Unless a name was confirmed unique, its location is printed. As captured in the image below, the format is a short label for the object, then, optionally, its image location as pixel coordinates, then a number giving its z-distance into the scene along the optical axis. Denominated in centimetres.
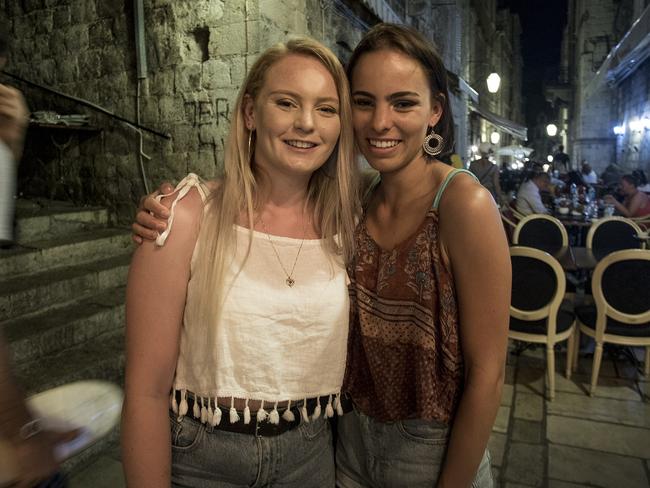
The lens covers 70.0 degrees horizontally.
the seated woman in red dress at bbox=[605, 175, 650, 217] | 719
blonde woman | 126
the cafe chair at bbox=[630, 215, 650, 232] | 661
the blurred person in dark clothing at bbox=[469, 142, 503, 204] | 958
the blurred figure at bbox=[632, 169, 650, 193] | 845
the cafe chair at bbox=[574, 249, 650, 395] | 365
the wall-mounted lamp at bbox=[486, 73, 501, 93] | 1427
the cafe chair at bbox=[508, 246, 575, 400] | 368
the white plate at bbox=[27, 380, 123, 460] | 120
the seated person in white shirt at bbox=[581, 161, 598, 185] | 1397
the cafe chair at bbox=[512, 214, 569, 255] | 570
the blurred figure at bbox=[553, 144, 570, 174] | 1845
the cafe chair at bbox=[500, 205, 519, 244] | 643
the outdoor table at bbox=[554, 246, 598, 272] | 446
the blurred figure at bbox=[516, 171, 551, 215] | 772
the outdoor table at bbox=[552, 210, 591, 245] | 694
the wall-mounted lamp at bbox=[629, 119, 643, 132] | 1368
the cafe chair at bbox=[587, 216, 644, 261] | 556
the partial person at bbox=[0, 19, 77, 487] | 94
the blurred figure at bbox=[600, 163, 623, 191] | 1319
